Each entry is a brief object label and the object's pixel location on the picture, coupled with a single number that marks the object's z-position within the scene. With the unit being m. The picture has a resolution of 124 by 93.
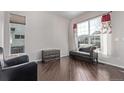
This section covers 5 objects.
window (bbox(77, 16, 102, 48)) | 3.42
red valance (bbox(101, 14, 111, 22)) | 2.86
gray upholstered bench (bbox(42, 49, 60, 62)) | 3.46
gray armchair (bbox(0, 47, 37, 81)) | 1.19
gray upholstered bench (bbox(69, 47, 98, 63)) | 3.15
